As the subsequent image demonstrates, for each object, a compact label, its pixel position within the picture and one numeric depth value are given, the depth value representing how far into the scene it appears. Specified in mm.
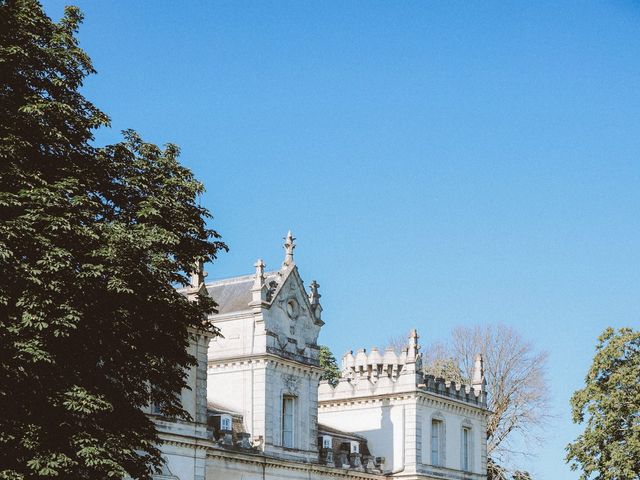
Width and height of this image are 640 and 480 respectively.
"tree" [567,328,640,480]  52656
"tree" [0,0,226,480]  24859
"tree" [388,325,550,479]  69688
